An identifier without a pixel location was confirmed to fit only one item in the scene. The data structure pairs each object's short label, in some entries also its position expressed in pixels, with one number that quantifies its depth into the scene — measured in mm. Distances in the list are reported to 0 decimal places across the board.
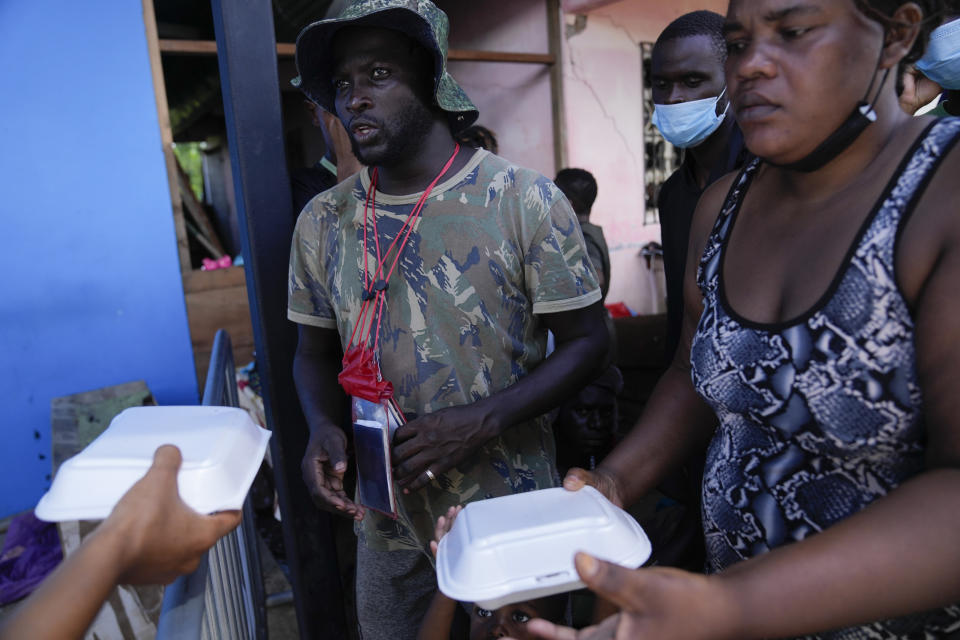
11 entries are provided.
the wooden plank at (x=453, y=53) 4305
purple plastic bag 3473
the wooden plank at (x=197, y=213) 4688
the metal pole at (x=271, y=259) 2066
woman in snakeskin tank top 850
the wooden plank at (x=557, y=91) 6180
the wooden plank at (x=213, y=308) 4477
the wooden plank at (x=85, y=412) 3947
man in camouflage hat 1724
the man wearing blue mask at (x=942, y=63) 2105
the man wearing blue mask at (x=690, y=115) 2521
